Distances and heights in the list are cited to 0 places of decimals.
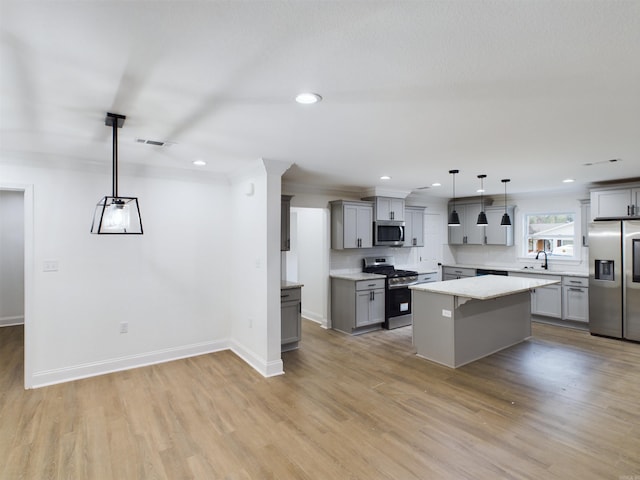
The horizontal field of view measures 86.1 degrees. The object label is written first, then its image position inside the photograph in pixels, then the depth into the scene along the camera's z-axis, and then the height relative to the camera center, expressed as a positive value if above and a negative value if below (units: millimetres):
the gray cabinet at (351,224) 5695 +299
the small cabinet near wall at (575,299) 5531 -956
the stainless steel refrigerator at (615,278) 4918 -568
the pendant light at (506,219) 5204 +332
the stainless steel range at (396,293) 5754 -882
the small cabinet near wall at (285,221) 4766 +296
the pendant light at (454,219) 5130 +338
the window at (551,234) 6328 +127
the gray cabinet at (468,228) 7219 +275
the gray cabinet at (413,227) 6648 +290
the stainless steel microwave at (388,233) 6078 +158
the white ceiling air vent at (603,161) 3812 +907
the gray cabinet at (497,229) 6863 +239
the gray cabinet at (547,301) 5820 -1057
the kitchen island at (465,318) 4035 -987
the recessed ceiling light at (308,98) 2076 +895
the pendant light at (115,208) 2422 +251
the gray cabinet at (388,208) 6027 +608
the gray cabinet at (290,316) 4516 -991
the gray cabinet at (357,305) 5398 -1026
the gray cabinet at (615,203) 5039 +577
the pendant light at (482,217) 4953 +364
